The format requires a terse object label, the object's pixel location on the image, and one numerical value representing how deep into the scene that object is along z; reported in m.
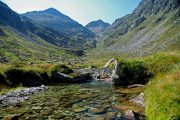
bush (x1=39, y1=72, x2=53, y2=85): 25.19
